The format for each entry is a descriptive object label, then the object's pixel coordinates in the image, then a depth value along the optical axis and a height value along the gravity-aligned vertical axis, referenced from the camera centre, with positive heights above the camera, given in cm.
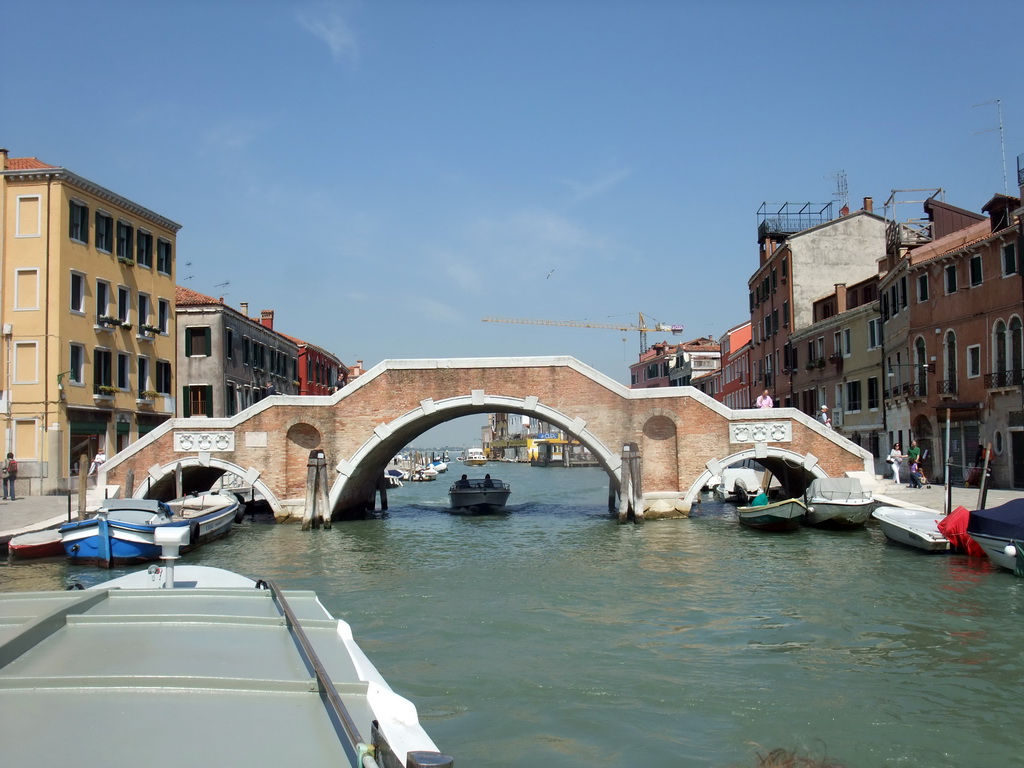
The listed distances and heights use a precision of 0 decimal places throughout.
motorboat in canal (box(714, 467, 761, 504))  2853 -160
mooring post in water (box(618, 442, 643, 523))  2173 -115
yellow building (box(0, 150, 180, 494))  2345 +337
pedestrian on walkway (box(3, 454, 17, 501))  2188 -73
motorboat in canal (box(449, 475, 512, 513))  2881 -178
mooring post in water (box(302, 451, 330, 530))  2175 -118
